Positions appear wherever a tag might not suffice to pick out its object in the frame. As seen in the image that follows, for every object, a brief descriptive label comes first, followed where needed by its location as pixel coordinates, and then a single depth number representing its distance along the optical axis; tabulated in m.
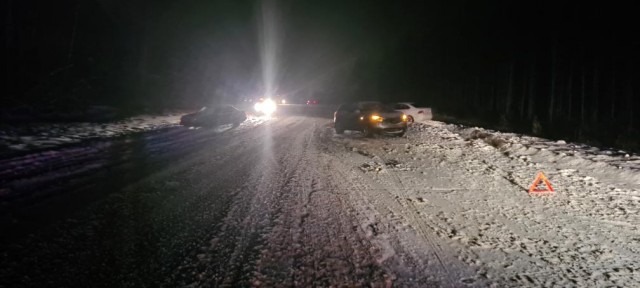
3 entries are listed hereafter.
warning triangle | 6.62
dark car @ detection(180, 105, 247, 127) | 19.84
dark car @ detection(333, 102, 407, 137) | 14.51
